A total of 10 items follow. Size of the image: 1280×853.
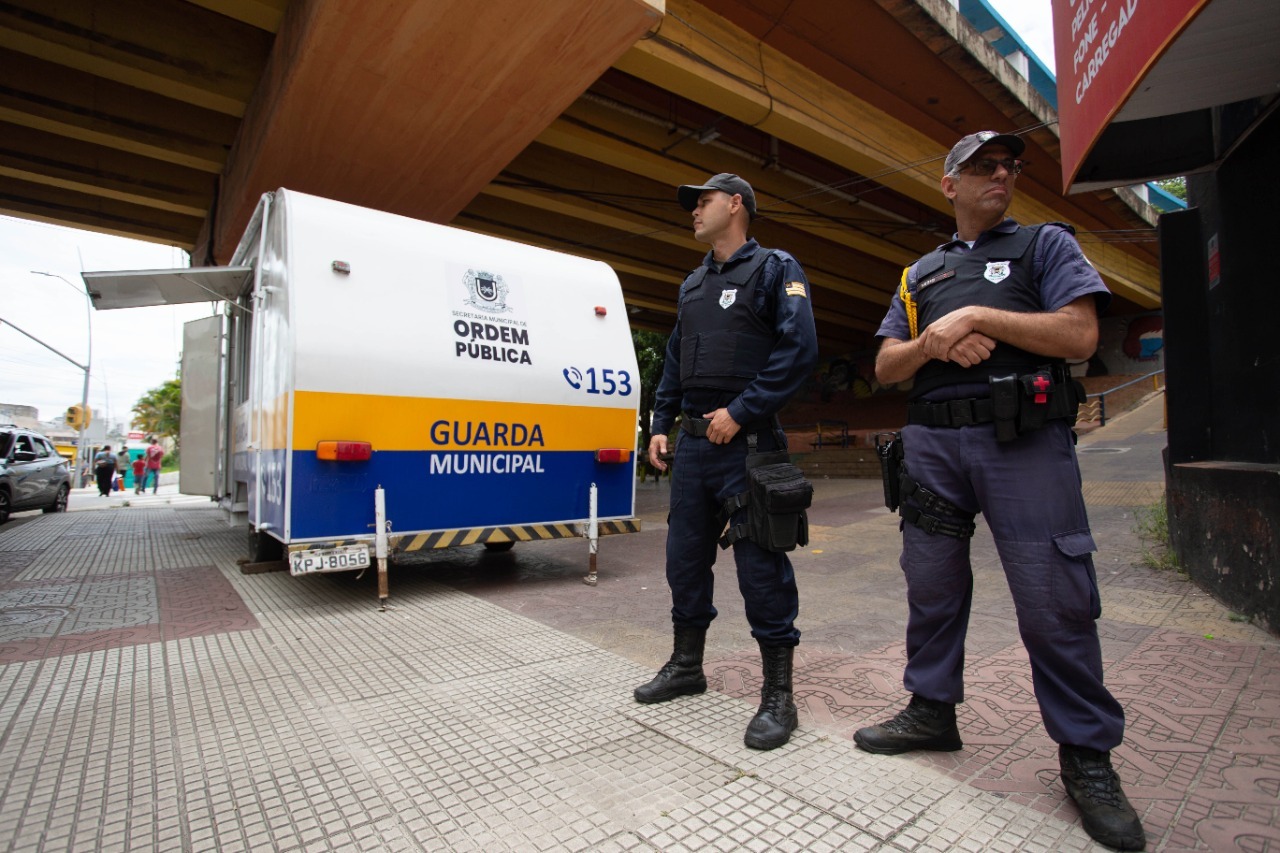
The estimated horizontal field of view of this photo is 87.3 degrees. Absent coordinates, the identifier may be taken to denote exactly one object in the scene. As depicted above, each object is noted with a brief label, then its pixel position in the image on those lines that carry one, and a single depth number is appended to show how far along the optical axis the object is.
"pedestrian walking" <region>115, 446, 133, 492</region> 27.58
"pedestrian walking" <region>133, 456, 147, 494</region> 21.55
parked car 11.20
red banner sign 2.65
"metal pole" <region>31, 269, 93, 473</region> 29.05
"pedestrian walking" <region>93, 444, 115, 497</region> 19.66
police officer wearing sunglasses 1.92
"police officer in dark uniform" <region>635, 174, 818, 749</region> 2.54
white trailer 4.40
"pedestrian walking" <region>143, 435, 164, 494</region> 19.96
